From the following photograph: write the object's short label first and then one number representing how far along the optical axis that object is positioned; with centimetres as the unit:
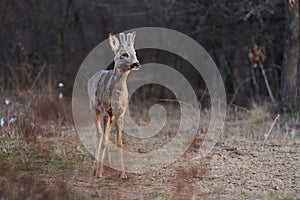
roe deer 1819
